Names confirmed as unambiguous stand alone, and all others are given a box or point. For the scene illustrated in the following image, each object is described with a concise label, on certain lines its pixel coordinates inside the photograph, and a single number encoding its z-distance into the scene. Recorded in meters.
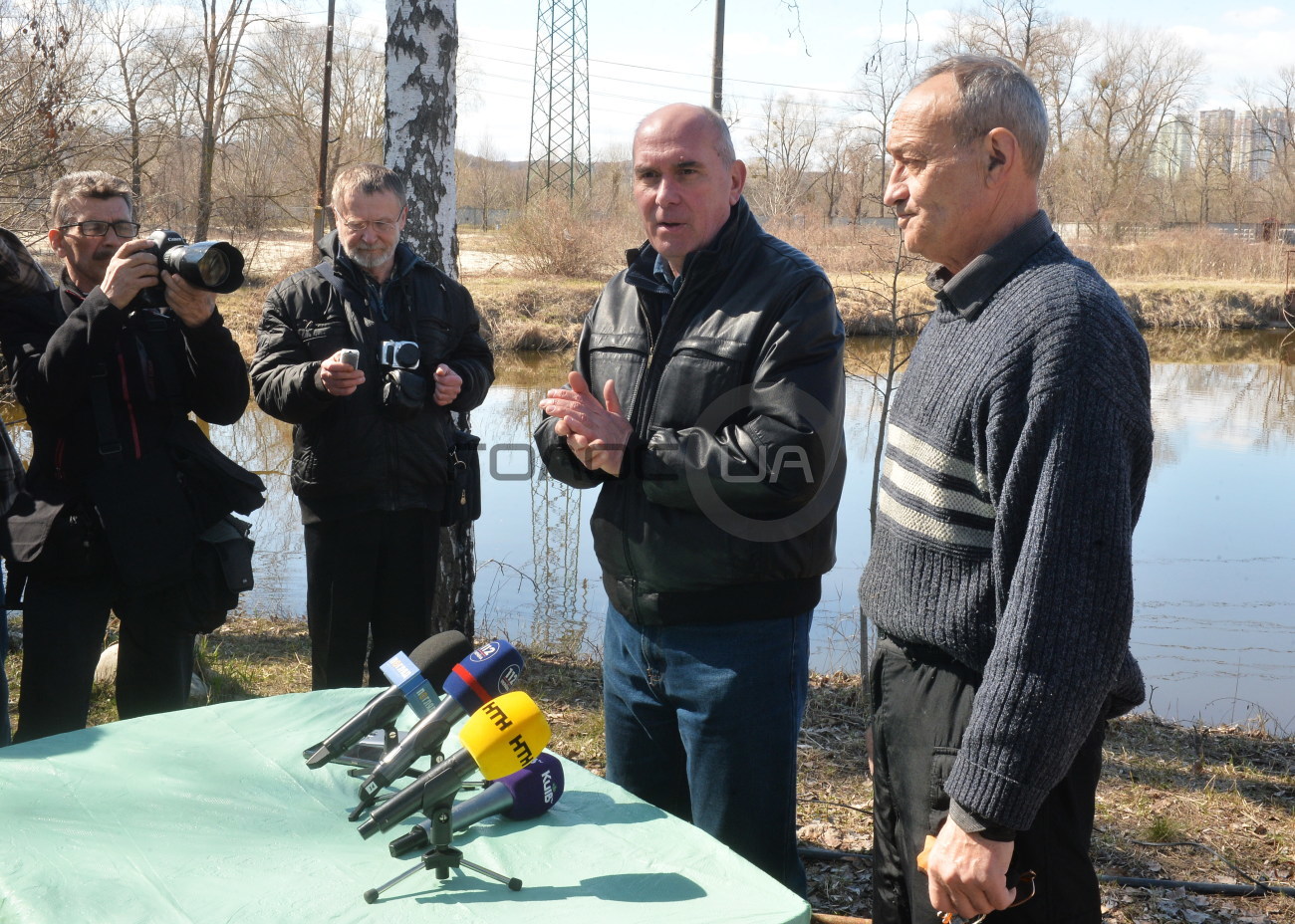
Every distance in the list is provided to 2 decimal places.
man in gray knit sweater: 1.46
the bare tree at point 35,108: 8.09
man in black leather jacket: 2.30
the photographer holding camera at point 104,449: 2.88
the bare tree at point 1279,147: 35.43
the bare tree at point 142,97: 15.40
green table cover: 1.68
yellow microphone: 1.74
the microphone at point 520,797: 1.90
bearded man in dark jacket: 3.43
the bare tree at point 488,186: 46.44
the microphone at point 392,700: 2.06
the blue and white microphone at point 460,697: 1.88
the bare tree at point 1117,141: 28.45
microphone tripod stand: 1.75
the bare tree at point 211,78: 21.42
